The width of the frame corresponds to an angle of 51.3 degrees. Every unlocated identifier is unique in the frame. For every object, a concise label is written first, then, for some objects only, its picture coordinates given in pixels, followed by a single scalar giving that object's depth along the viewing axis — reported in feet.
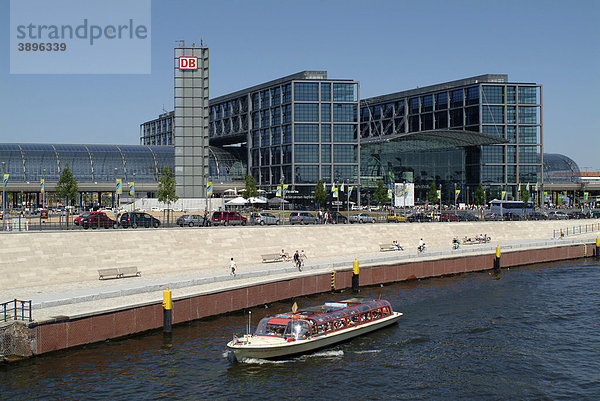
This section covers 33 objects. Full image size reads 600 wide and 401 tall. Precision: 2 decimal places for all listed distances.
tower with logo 305.94
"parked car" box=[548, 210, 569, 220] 320.85
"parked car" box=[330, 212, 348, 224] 259.97
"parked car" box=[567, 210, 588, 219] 331.28
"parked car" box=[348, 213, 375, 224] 264.83
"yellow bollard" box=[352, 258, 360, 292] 170.71
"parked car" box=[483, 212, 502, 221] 300.03
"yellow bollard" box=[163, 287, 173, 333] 121.49
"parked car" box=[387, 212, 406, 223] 271.10
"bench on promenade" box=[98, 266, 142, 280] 149.49
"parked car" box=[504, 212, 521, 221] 304.71
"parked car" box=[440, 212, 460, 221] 288.02
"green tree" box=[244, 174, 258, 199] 421.18
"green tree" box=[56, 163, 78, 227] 301.22
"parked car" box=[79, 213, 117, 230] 191.01
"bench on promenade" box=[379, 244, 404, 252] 224.12
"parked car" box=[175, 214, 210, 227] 219.00
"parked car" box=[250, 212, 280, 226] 234.79
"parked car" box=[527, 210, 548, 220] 313.12
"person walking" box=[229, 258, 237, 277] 157.15
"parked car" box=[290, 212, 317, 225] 245.45
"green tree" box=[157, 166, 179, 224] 285.64
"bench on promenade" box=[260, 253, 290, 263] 186.31
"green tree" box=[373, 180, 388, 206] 412.57
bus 360.48
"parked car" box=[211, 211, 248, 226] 227.01
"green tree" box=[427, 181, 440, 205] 467.11
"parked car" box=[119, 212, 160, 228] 203.47
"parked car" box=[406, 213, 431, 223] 281.31
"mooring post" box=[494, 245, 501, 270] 215.72
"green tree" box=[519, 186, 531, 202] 459.73
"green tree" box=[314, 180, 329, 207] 413.59
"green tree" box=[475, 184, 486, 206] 462.60
